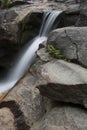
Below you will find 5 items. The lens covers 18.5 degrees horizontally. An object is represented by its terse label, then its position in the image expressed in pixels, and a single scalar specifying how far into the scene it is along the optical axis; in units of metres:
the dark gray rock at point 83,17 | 8.66
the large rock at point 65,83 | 5.11
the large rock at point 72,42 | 6.11
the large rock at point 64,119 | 5.04
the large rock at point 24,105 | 5.94
